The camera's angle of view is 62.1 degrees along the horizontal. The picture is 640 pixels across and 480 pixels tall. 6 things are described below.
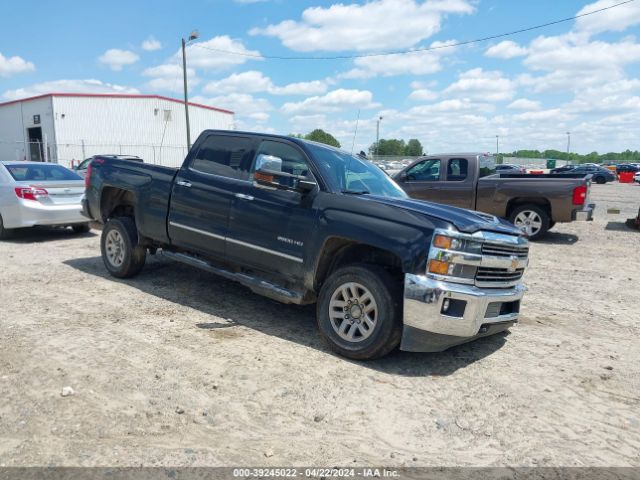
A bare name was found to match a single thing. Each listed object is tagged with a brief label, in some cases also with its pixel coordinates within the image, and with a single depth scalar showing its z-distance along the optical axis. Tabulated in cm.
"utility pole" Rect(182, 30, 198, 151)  2626
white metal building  3712
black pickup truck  428
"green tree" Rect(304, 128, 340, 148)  2530
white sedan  950
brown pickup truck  1094
